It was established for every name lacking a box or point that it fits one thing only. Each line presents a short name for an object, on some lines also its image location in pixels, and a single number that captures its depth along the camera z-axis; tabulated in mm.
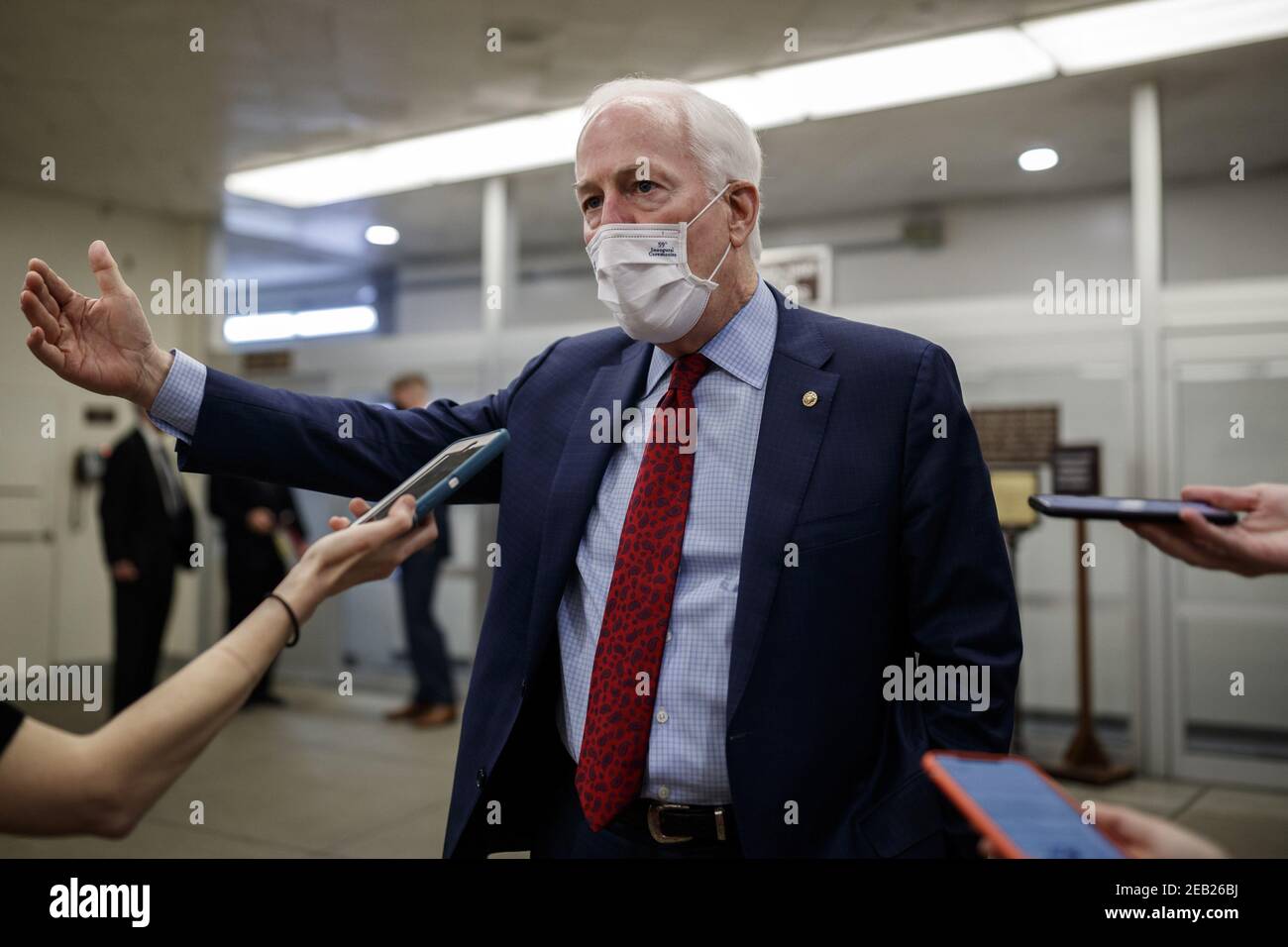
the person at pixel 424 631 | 6430
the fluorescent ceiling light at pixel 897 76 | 5043
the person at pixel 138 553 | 5930
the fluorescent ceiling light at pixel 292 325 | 8570
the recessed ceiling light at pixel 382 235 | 8469
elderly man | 1404
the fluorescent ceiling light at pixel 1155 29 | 4637
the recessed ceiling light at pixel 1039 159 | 6191
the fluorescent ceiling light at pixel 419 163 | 6484
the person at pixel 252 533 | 6855
